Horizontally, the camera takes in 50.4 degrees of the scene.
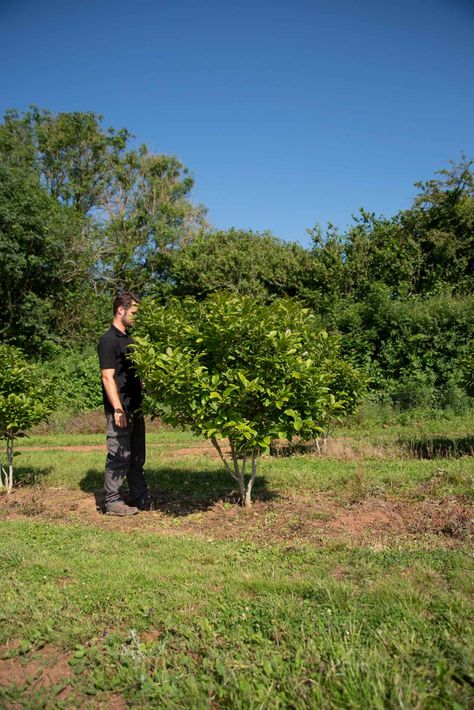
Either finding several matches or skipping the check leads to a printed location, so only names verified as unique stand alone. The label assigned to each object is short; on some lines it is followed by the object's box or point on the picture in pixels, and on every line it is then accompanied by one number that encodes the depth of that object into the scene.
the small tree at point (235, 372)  4.75
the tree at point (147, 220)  24.88
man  5.36
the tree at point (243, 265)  19.48
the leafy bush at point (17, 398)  6.11
